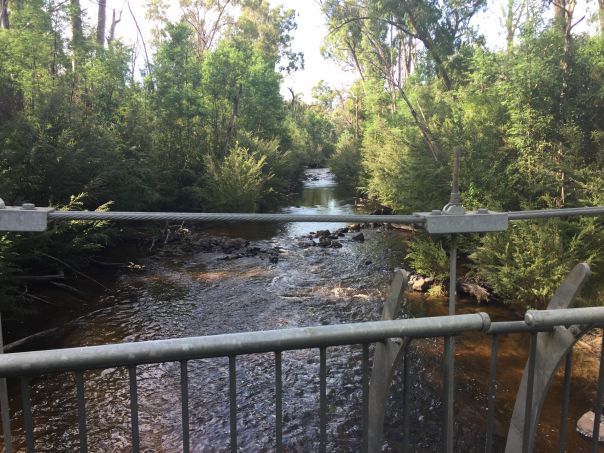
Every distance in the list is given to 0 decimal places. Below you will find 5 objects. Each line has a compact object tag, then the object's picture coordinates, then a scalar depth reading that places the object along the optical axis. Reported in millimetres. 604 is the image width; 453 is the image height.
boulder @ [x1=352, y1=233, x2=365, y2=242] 15998
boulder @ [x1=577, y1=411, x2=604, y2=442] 5352
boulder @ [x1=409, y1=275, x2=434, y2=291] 10750
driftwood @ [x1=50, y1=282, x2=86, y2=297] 10112
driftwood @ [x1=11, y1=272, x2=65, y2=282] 8655
